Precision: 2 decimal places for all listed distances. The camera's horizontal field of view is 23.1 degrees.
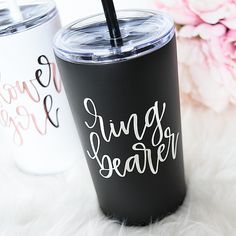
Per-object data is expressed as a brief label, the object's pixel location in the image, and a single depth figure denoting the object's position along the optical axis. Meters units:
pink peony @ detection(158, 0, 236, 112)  0.44
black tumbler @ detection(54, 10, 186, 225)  0.31
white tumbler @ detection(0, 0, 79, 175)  0.38
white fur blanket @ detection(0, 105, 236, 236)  0.37
